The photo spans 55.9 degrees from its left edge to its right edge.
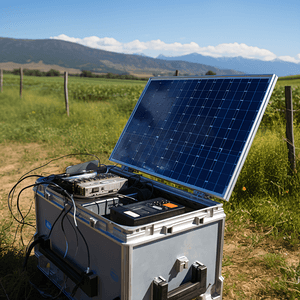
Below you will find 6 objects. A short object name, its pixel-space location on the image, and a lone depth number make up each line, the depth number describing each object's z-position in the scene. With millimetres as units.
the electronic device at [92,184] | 2516
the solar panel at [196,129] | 2551
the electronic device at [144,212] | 2036
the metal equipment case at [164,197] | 1960
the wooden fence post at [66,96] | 12578
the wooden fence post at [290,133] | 4857
